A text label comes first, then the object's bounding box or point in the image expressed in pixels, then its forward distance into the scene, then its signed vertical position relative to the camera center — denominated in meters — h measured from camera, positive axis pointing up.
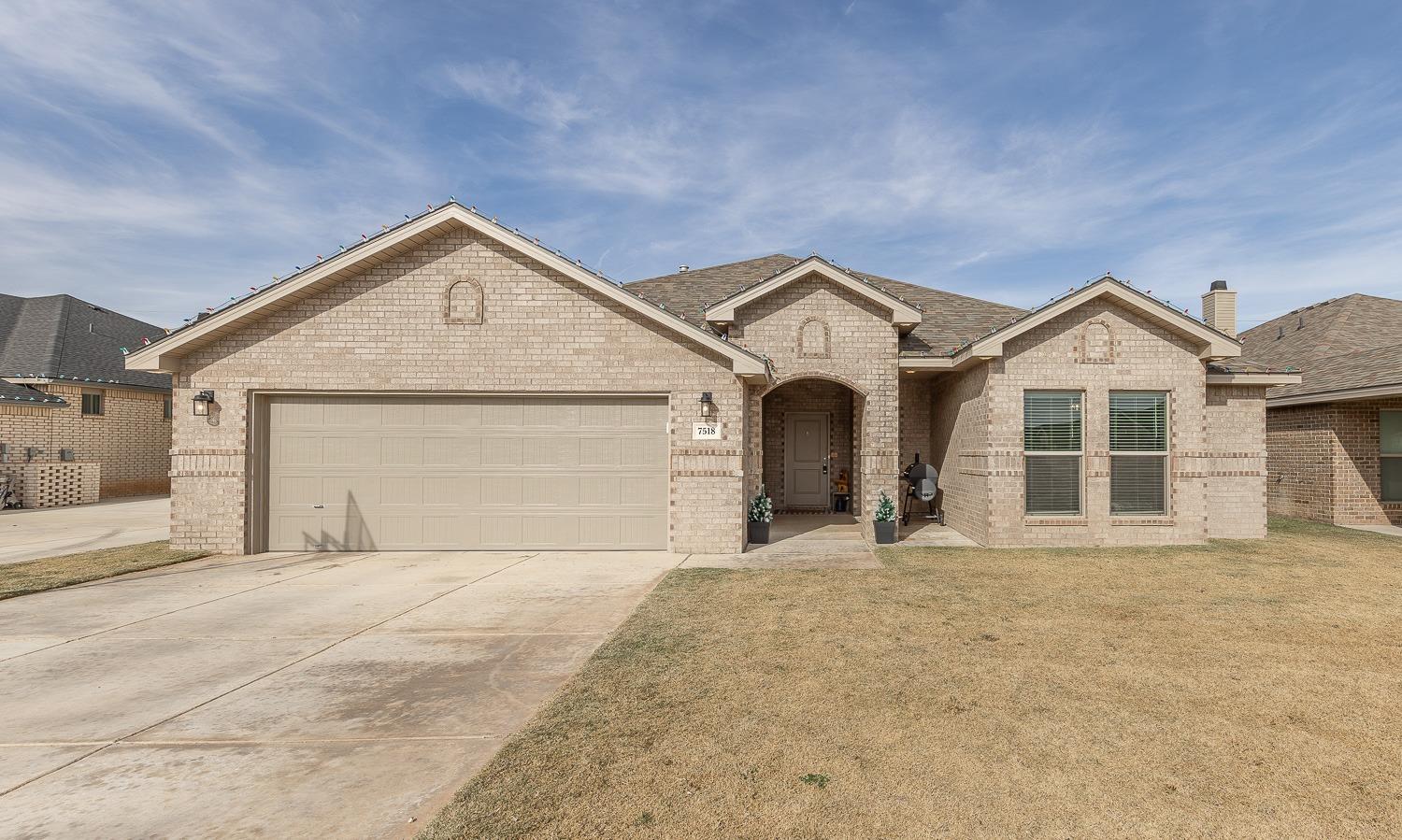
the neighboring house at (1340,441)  13.69 -0.26
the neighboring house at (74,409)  18.30 +0.54
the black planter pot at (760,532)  11.51 -1.83
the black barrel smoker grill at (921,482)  13.57 -1.14
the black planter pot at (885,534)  11.48 -1.85
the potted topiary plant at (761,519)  11.50 -1.60
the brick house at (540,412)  10.47 +0.27
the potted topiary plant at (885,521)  11.48 -1.64
